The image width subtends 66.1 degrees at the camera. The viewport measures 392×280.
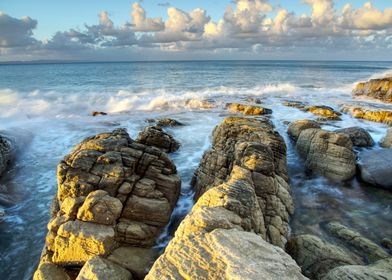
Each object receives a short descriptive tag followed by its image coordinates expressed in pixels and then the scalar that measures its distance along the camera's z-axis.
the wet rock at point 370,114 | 21.25
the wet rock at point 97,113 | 26.11
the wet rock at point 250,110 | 25.12
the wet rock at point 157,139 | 13.49
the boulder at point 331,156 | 12.63
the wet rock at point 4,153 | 13.43
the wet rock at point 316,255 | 6.79
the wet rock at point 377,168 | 11.93
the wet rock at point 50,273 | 6.42
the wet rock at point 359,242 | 7.58
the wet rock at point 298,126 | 16.83
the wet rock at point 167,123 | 21.61
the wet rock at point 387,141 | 15.58
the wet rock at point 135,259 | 6.59
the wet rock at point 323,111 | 23.45
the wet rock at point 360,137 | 16.02
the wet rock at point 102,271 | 5.82
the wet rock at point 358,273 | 5.52
